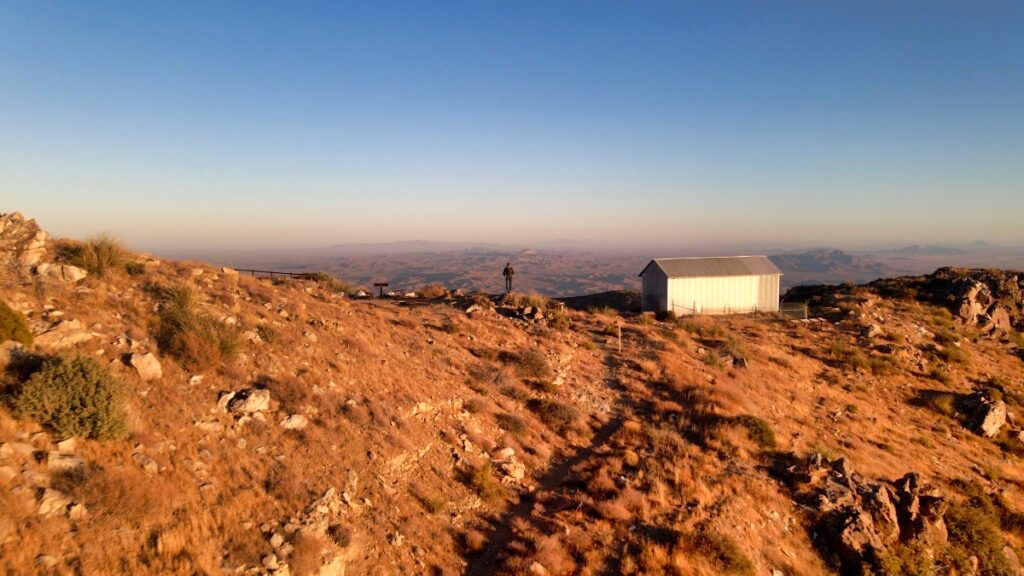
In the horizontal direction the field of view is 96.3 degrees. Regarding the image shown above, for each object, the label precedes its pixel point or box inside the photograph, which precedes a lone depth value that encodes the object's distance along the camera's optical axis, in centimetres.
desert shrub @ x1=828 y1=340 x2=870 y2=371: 2239
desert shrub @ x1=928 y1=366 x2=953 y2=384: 2156
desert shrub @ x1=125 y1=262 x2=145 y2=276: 1418
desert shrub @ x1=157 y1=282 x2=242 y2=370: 1069
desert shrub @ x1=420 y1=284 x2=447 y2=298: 3052
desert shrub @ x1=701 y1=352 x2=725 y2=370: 2053
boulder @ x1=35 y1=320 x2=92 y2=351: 922
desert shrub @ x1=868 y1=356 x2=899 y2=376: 2191
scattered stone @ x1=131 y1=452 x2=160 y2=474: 763
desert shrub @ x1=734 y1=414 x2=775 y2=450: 1374
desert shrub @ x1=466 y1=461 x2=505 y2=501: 1038
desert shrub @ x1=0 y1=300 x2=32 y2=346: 852
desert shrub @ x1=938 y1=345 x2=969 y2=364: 2421
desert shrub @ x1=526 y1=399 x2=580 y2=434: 1430
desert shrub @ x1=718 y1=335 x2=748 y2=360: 2206
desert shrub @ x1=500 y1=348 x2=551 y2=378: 1740
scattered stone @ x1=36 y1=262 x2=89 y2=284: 1164
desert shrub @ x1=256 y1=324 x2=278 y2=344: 1310
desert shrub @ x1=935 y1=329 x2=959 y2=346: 2701
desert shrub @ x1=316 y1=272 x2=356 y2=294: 2748
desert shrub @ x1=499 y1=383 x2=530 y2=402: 1545
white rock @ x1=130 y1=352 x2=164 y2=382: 961
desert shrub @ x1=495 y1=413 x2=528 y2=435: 1336
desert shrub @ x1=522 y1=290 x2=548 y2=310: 2664
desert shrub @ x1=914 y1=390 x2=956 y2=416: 1891
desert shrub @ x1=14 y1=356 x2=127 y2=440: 748
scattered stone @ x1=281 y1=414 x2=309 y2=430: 1010
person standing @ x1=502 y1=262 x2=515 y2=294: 3139
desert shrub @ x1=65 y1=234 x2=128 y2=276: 1295
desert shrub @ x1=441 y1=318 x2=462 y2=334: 2002
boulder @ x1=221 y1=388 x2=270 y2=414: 993
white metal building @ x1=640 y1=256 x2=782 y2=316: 3206
